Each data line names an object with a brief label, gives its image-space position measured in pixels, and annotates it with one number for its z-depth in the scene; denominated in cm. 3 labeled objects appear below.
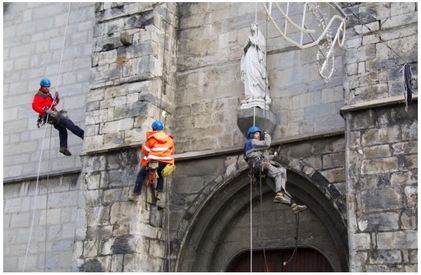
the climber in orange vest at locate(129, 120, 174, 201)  951
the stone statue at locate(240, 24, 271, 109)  1001
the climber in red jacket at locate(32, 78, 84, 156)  1066
